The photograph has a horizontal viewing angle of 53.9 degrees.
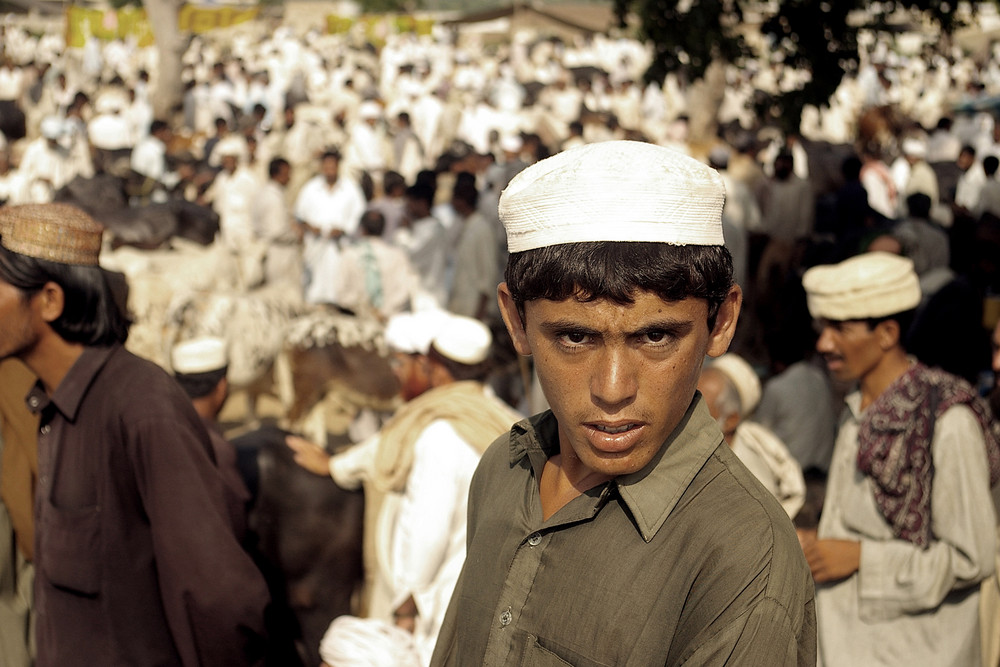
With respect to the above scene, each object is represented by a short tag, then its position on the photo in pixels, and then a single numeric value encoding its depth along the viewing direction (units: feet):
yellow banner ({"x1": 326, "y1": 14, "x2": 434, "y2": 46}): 109.70
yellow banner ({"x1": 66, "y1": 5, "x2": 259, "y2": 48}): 84.94
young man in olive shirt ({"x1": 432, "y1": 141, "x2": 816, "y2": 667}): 3.90
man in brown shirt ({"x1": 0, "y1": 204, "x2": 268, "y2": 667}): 6.93
